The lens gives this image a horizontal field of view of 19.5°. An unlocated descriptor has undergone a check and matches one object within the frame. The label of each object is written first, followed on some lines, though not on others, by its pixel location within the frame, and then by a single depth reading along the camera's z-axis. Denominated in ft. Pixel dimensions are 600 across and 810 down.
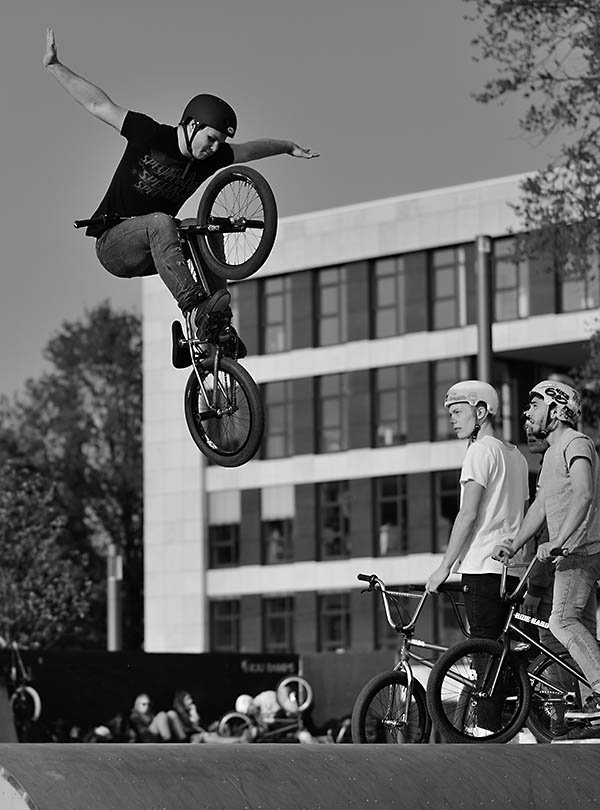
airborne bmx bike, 33.86
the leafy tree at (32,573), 188.55
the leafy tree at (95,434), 251.39
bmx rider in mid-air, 32.96
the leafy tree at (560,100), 77.82
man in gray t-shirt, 33.01
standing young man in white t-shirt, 34.01
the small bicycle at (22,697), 97.19
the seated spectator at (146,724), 104.63
